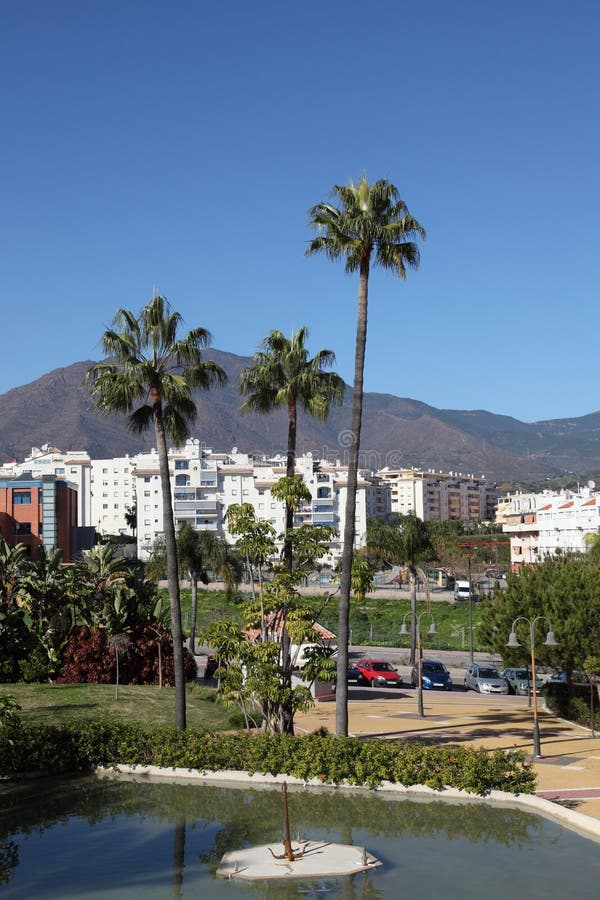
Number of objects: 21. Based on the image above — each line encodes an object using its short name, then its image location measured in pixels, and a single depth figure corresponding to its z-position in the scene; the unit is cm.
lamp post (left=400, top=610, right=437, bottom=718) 3761
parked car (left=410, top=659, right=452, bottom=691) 4975
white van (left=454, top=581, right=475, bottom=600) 10331
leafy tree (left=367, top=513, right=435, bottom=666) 6109
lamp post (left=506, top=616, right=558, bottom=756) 2784
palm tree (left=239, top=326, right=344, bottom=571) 2959
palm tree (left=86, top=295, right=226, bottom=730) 2794
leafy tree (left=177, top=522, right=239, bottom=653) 6700
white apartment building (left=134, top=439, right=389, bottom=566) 18025
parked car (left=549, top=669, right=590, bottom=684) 3947
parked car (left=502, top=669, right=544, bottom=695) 4894
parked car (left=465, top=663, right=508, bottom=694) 4869
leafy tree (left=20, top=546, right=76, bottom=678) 3938
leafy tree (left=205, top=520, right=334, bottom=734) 2666
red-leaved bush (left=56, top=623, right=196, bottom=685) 3866
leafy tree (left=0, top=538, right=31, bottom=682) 3866
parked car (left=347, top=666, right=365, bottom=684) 5184
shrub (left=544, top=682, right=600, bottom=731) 3638
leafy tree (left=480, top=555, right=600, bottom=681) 3609
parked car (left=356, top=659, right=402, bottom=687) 5094
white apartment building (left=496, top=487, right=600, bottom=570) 11394
